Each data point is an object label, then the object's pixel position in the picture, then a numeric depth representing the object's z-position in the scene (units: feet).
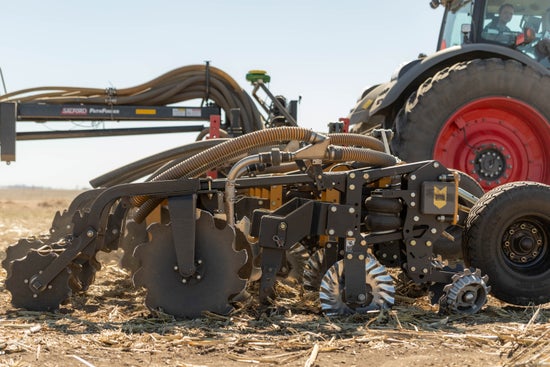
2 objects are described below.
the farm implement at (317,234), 13.87
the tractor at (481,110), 20.89
